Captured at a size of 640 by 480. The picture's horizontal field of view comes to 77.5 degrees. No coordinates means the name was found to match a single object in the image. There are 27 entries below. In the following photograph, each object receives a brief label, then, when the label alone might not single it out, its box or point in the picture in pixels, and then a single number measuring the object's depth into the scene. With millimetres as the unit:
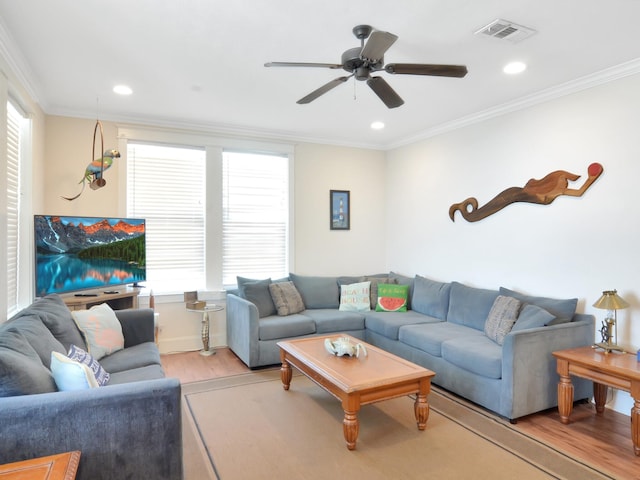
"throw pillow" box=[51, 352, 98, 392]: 1923
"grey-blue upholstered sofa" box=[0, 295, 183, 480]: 1603
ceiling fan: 2223
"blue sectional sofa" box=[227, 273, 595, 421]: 3014
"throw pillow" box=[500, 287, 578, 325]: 3287
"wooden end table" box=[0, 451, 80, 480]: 1325
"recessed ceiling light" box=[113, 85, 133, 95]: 3559
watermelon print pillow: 4836
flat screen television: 3348
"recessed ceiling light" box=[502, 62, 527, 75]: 3074
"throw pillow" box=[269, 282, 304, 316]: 4609
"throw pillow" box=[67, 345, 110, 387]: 2328
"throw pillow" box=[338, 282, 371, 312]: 4914
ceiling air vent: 2474
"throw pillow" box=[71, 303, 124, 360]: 2938
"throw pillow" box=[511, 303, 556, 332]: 3170
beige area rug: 2352
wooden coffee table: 2572
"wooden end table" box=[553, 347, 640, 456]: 2557
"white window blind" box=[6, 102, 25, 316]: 3088
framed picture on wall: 5586
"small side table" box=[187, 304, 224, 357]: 4566
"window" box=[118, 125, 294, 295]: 4617
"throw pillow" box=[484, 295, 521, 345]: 3430
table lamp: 2922
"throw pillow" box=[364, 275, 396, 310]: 5012
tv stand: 3445
